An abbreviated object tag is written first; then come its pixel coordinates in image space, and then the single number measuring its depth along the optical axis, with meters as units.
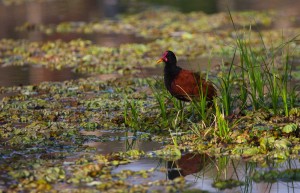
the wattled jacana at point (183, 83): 18.56
